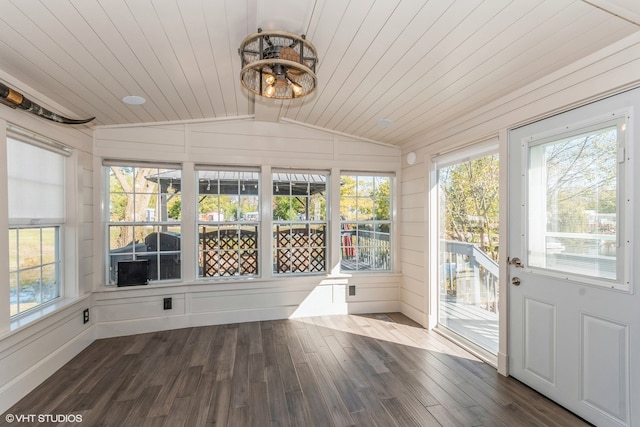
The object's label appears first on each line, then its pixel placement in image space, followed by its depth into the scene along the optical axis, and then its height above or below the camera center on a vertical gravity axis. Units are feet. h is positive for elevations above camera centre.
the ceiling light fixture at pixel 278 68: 5.37 +2.73
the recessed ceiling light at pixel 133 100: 8.94 +3.42
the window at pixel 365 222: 13.80 -0.50
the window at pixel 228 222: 12.42 -0.45
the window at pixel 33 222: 7.54 -0.28
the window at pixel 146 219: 11.44 -0.28
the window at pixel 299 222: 13.15 -0.47
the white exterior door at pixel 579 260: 5.80 -1.10
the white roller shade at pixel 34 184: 7.51 +0.78
